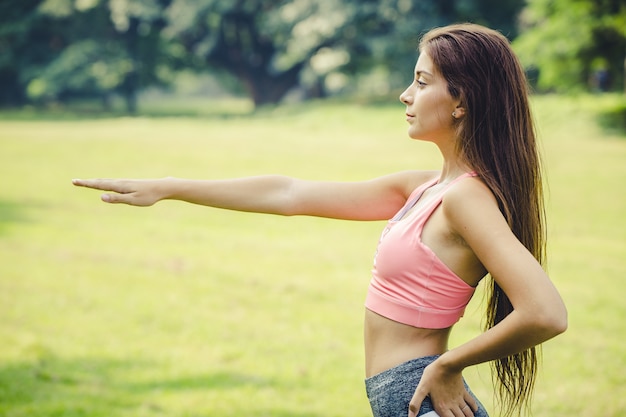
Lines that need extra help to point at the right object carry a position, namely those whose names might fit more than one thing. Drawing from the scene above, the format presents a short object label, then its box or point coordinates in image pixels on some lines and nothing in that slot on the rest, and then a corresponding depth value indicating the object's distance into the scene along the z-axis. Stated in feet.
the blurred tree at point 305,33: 93.81
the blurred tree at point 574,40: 68.33
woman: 5.33
